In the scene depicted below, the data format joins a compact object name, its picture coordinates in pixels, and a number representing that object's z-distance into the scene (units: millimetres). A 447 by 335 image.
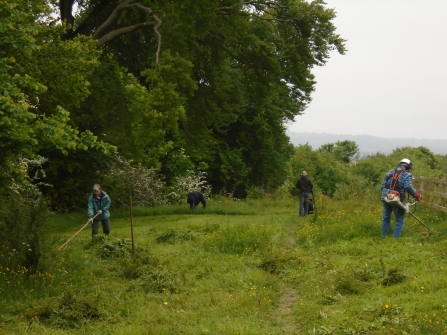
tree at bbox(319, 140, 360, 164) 127031
